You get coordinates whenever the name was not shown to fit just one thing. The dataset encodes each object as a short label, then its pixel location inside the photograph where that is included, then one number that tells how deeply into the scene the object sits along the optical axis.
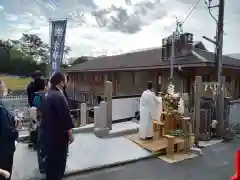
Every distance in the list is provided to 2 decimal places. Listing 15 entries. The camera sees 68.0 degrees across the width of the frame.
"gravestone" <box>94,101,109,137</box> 4.90
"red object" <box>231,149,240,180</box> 1.19
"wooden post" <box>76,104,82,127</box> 8.66
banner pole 6.31
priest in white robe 4.68
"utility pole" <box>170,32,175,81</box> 7.06
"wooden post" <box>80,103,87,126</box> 8.17
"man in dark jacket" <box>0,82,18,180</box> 2.06
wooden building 7.80
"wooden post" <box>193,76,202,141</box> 5.13
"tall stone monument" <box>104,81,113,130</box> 5.11
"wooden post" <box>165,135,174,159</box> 4.17
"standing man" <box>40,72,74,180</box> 2.44
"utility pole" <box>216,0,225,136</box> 5.39
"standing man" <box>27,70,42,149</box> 3.68
